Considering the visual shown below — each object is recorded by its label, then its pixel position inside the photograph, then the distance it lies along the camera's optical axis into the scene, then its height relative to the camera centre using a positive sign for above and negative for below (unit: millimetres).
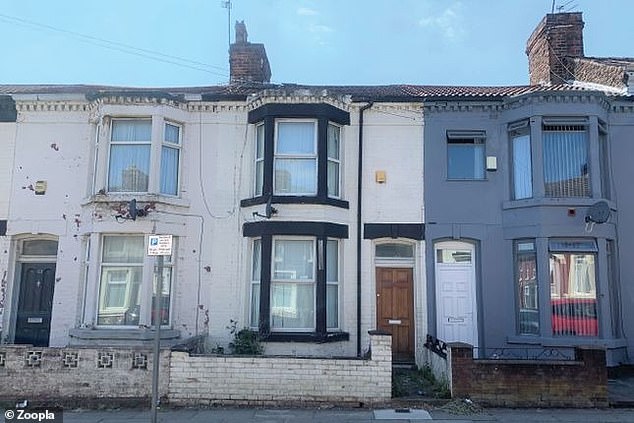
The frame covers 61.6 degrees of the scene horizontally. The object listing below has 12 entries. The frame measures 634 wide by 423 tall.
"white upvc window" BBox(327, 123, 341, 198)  12227 +3097
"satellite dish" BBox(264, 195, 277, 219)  11547 +1823
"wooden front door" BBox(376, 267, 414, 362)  12023 -260
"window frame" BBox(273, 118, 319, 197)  11922 +3091
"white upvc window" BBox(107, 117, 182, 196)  11852 +3025
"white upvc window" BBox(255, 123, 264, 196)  12211 +3125
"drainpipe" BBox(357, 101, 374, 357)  11766 +1955
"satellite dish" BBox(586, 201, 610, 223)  11062 +1763
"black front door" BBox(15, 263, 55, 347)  12117 -298
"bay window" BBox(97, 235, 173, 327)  11438 +195
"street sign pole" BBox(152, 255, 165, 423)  6940 -812
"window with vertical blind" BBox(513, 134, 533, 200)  11984 +2933
